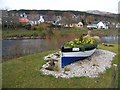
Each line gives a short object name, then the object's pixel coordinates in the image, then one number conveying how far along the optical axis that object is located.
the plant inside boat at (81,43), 6.60
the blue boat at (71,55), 6.36
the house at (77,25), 42.56
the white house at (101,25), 45.32
